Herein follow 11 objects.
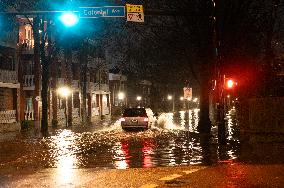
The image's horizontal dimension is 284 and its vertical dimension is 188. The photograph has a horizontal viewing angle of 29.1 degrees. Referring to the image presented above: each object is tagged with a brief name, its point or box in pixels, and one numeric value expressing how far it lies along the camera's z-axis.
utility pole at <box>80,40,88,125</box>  55.03
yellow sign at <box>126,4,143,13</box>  22.38
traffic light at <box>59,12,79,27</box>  22.14
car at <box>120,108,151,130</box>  38.59
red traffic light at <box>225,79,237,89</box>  24.45
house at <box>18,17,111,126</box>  50.03
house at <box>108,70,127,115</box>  82.25
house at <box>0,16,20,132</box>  42.53
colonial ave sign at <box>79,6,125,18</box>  22.52
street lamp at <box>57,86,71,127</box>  48.00
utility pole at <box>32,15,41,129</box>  48.34
